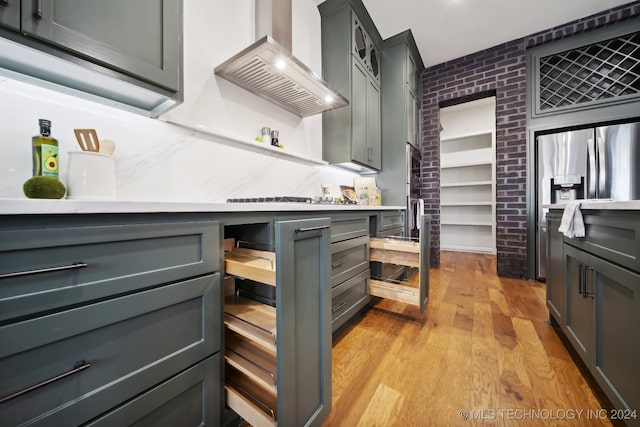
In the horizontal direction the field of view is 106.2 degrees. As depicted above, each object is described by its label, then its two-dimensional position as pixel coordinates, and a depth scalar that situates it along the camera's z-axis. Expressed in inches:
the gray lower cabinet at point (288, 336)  28.6
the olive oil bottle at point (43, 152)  30.7
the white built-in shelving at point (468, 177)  187.0
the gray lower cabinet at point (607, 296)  32.1
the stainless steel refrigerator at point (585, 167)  94.7
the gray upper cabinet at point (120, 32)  27.9
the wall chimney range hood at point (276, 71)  55.0
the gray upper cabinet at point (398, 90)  114.3
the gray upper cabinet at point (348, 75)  92.5
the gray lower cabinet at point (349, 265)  60.1
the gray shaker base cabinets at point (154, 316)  19.8
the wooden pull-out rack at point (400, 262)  67.7
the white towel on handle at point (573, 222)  46.9
